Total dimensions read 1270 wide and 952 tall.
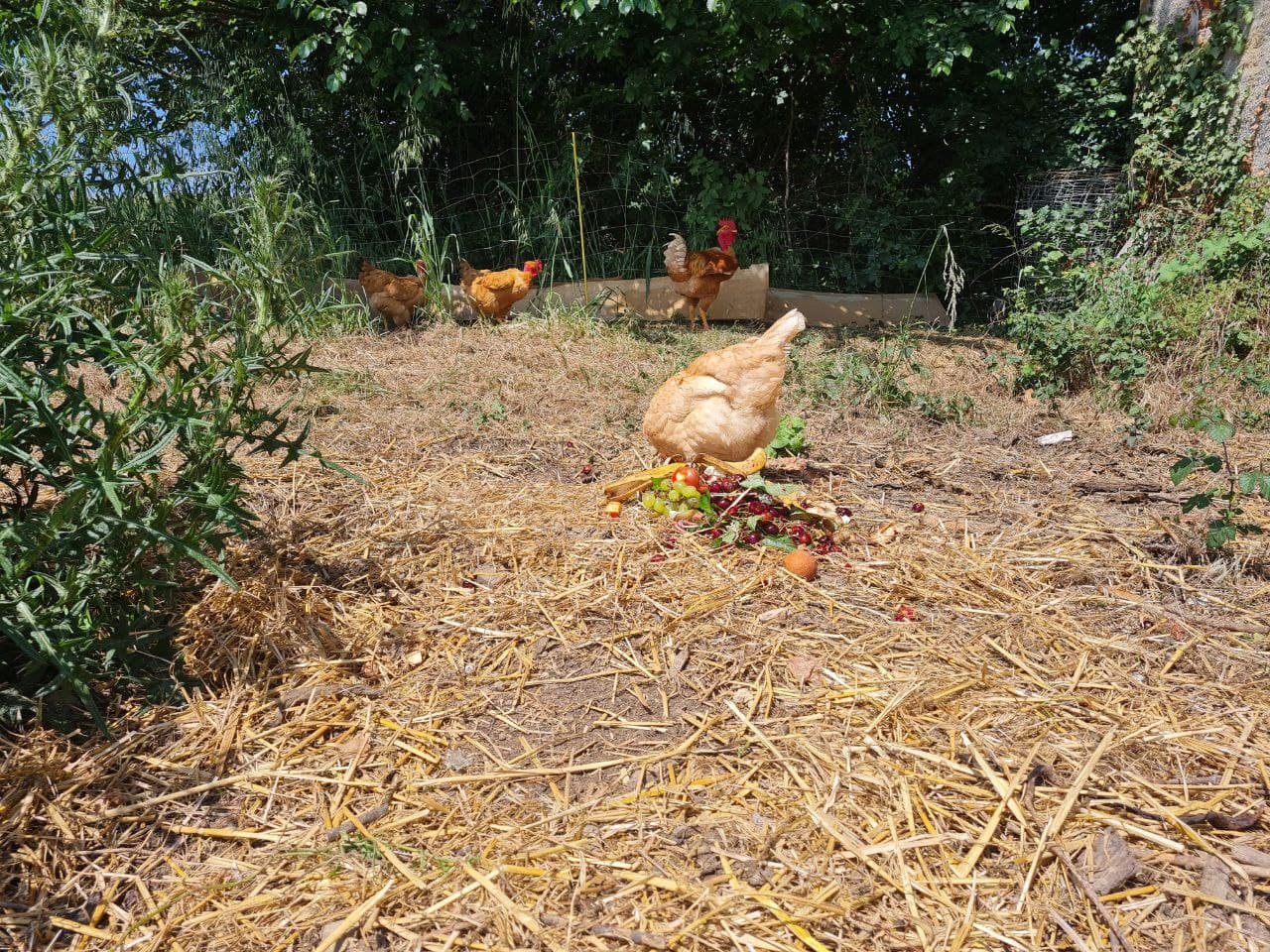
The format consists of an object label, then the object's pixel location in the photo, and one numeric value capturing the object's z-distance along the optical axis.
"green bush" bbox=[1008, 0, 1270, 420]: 4.63
